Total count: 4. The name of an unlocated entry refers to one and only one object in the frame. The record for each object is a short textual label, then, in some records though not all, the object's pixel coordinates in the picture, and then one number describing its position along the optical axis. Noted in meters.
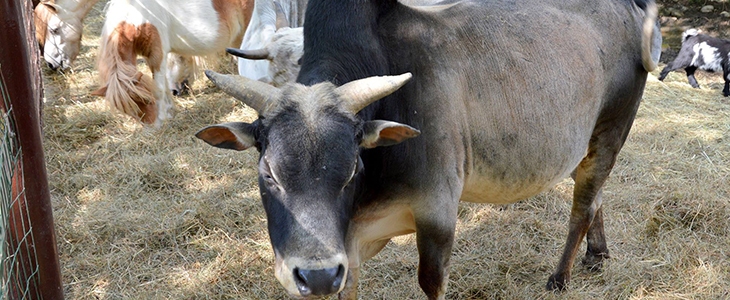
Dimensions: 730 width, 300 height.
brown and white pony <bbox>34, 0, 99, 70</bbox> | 7.14
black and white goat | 8.06
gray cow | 2.21
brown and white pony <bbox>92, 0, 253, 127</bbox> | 6.08
